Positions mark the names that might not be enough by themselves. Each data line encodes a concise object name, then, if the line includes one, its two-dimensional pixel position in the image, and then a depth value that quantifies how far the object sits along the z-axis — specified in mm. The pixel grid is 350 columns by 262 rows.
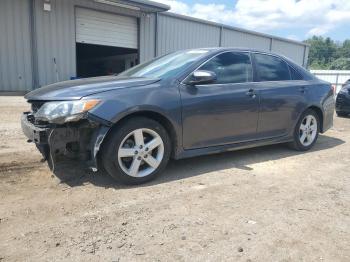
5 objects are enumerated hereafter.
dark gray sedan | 3641
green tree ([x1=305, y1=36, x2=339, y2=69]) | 103625
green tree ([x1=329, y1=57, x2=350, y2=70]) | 78294
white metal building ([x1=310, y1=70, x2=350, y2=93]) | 31328
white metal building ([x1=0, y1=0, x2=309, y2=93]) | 12266
